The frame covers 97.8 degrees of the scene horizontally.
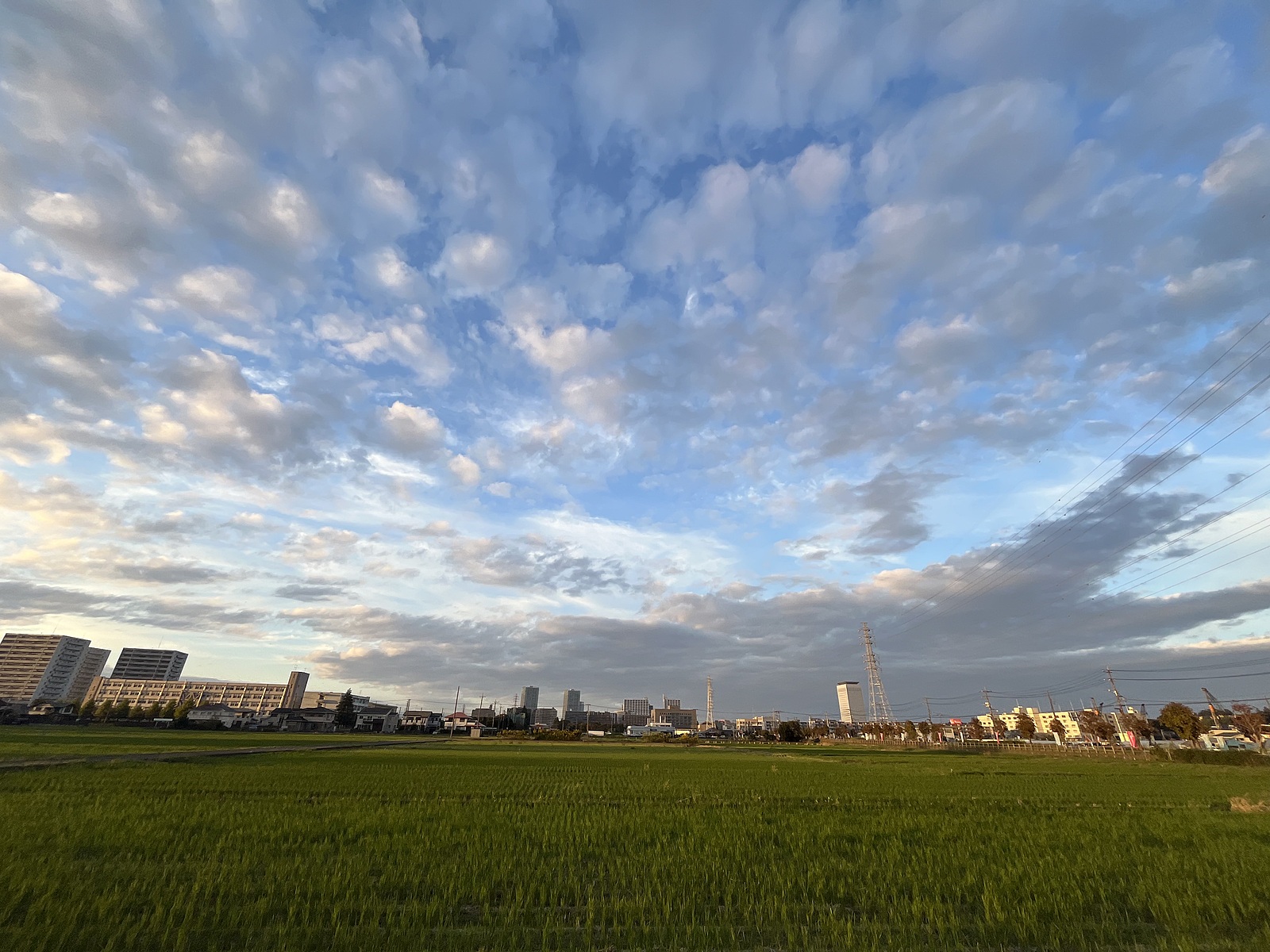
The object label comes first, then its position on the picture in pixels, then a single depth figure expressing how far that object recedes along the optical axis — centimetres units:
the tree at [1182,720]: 7688
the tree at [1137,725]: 8788
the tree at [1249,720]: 6919
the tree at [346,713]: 13738
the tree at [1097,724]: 9744
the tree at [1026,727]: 13954
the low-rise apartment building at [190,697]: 18788
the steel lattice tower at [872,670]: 12550
